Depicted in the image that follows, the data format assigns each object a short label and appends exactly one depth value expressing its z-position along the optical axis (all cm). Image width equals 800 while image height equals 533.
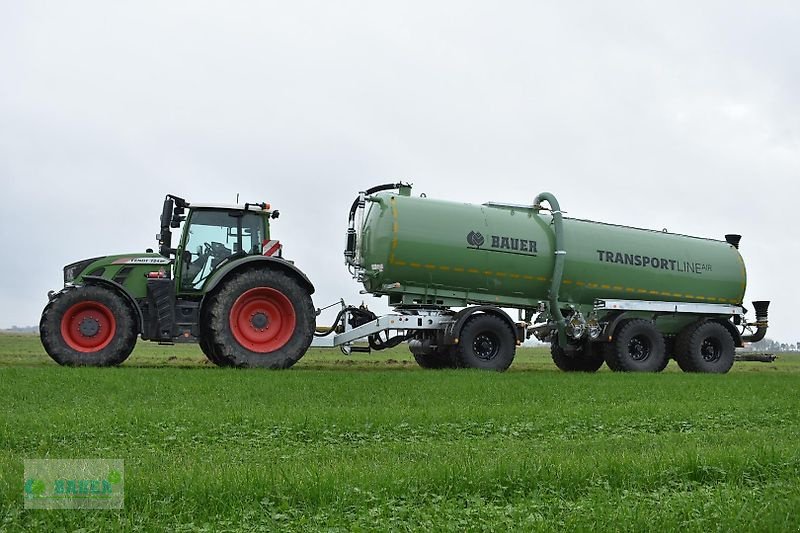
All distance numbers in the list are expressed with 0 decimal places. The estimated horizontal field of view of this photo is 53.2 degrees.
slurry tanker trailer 1460
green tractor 1420
